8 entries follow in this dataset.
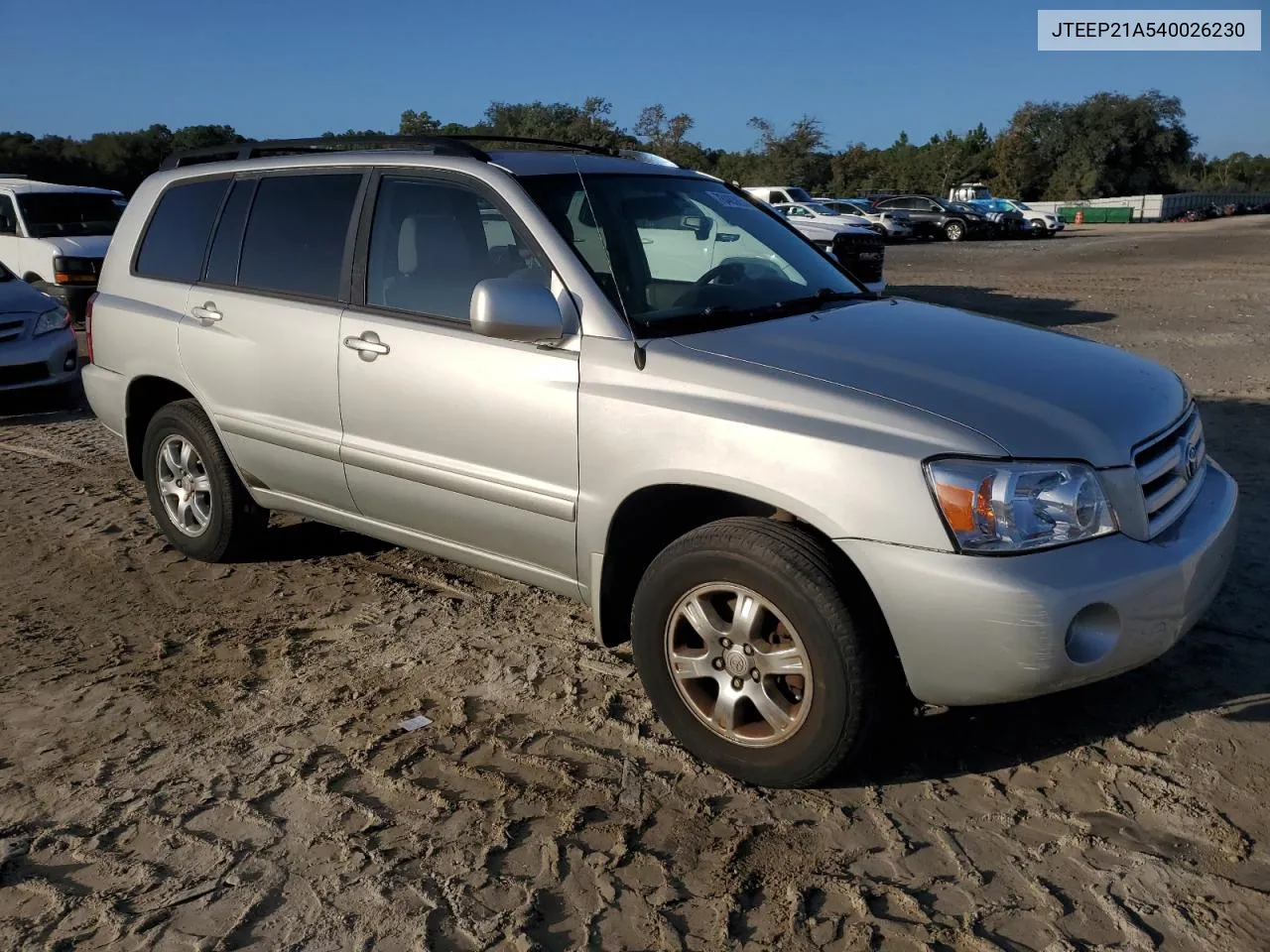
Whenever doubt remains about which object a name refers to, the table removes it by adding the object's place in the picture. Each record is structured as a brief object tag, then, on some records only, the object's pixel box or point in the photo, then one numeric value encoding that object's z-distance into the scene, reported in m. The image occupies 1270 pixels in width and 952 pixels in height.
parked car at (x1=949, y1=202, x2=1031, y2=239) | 36.31
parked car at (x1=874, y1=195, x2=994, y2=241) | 35.50
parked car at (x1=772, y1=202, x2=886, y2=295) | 12.68
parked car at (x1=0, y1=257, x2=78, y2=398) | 8.87
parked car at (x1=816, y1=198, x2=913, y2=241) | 33.78
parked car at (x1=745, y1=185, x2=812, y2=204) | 30.22
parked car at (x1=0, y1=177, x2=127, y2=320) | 12.34
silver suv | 2.96
